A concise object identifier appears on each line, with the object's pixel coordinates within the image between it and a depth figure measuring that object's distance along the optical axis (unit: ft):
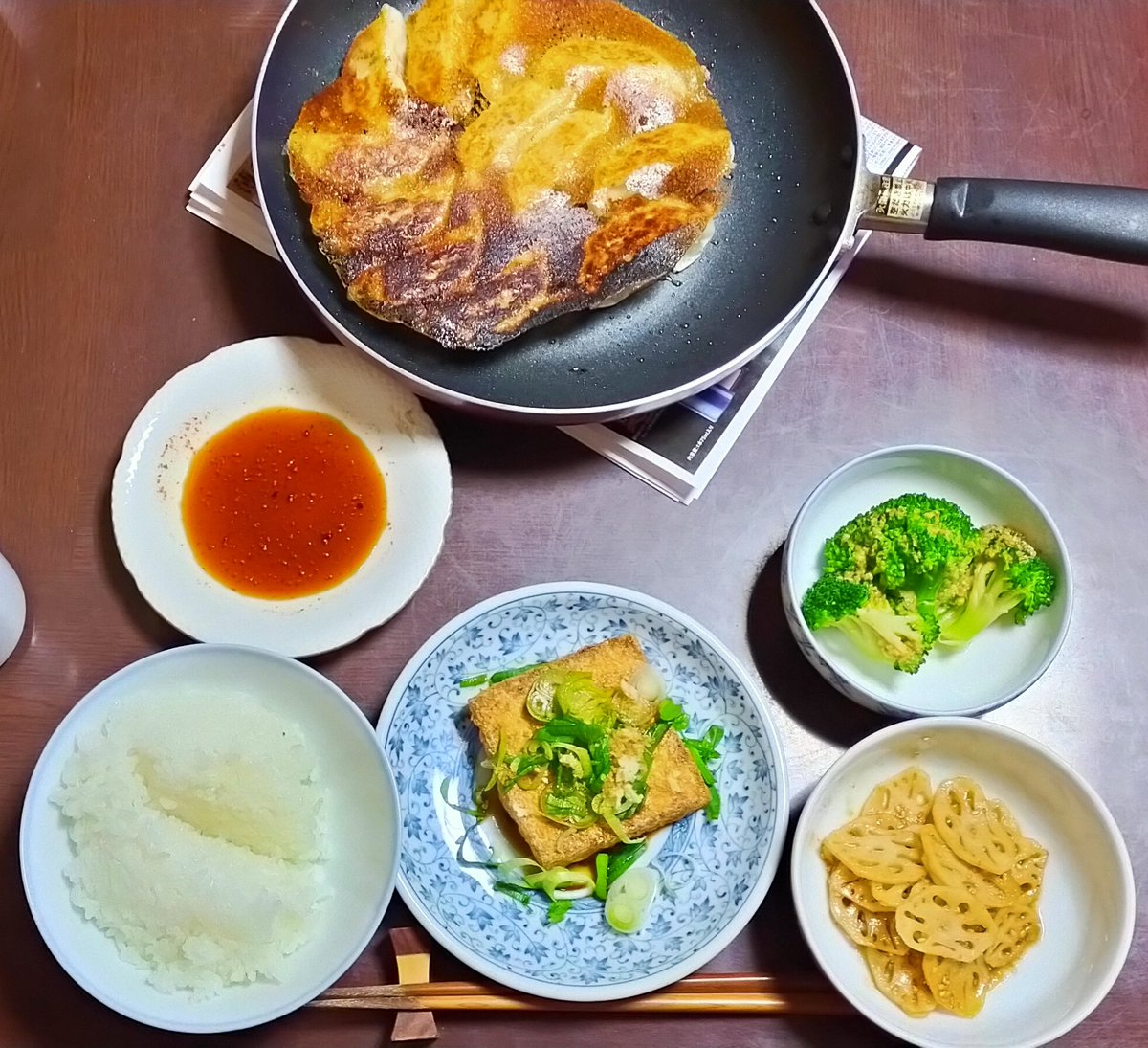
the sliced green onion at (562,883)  1.54
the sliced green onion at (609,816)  1.51
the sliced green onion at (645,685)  1.57
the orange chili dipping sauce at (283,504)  1.61
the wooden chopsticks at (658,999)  1.49
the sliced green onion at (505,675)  1.60
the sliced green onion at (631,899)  1.54
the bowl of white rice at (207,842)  1.41
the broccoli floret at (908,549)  1.54
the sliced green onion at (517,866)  1.55
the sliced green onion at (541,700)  1.54
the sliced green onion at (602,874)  1.55
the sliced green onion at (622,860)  1.56
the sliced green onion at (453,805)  1.59
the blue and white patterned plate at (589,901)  1.49
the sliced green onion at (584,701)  1.54
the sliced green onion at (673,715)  1.58
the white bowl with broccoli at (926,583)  1.55
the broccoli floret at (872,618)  1.54
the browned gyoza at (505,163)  1.53
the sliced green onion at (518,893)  1.56
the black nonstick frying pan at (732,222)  1.51
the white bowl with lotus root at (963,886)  1.48
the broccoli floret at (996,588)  1.56
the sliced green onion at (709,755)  1.58
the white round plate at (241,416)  1.56
